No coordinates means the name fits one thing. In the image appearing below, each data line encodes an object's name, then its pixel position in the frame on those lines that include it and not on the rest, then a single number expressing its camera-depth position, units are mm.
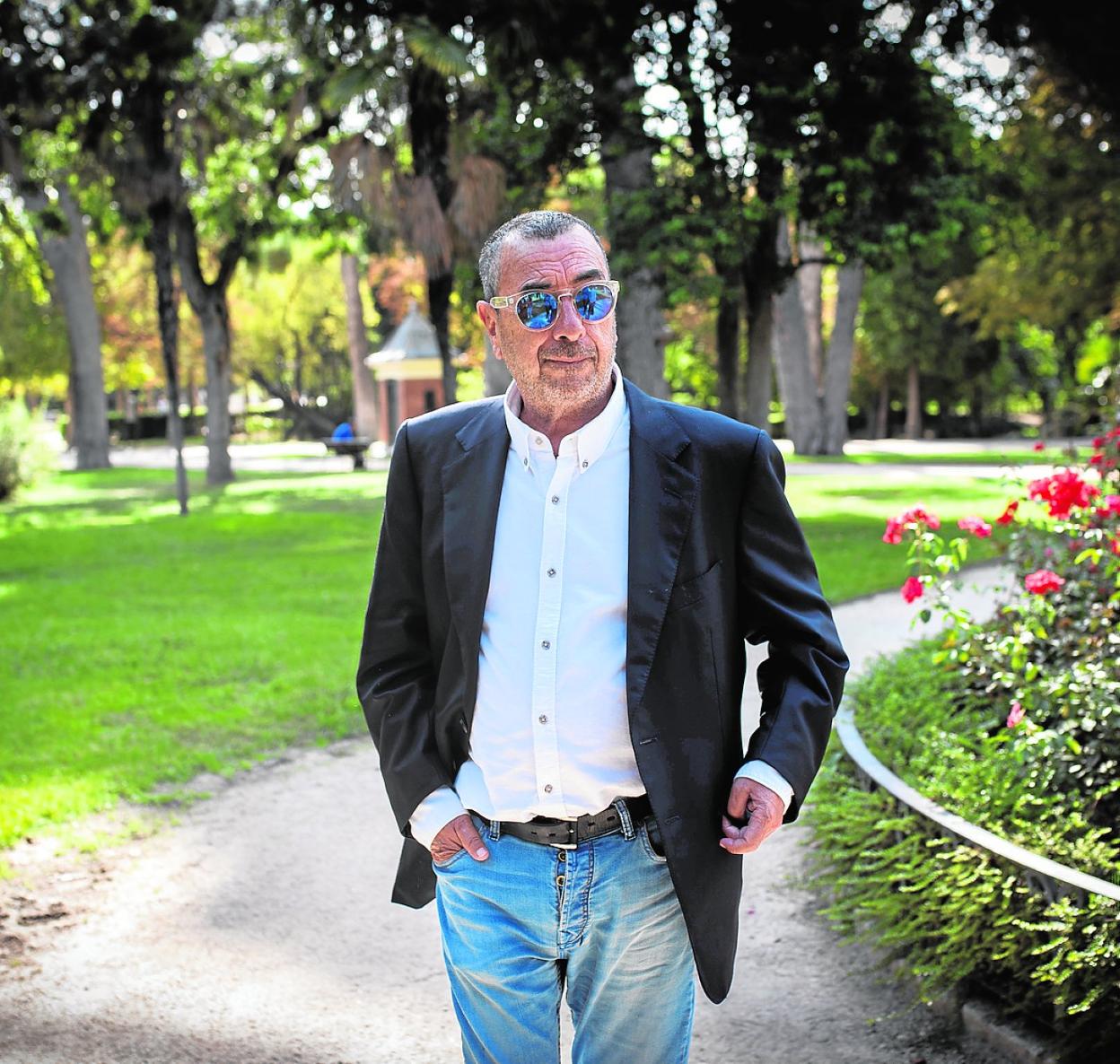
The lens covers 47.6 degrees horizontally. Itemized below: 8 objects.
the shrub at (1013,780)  3705
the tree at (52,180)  21953
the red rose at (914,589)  5316
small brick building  45031
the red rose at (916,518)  5578
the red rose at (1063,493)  5332
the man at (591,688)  2371
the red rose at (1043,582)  5121
